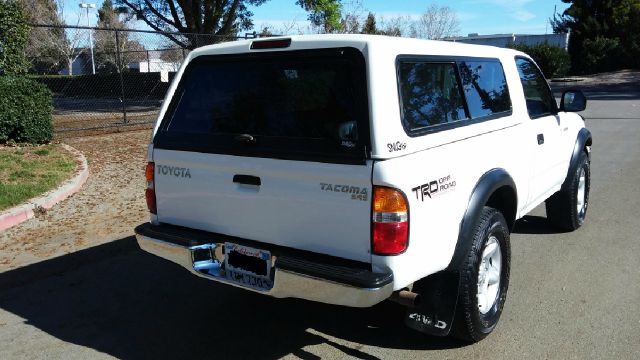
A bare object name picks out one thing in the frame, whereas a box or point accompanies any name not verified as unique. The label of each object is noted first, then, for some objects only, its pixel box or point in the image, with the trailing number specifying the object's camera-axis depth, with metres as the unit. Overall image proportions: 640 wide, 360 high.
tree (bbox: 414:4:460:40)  33.09
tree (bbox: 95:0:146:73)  38.84
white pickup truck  2.94
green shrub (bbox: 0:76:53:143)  9.63
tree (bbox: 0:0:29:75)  10.70
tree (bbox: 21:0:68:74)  32.28
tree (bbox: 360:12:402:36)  27.52
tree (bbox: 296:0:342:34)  22.02
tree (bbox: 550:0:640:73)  38.22
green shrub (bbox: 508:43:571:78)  36.03
